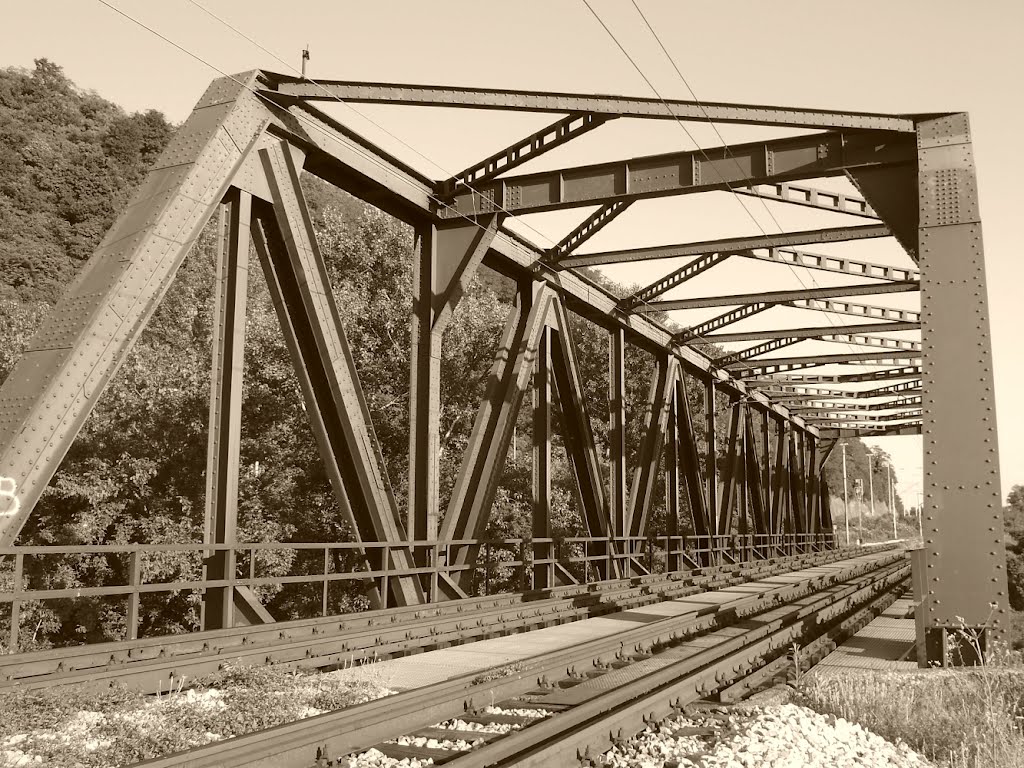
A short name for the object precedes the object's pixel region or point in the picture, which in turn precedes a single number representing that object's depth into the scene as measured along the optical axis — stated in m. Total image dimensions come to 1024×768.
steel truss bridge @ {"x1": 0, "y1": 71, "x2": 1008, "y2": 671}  8.98
